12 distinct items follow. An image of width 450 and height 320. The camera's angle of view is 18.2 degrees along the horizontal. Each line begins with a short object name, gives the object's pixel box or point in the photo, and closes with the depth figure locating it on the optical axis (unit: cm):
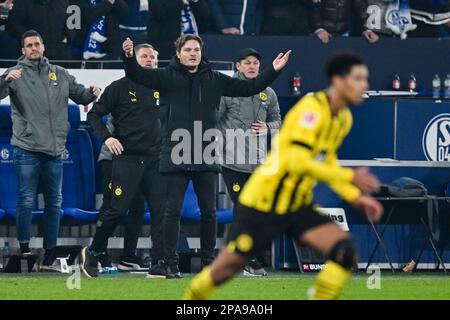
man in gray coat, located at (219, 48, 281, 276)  1469
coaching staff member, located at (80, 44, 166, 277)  1440
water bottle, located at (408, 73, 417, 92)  1922
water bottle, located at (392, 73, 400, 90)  1927
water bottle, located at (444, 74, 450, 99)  1914
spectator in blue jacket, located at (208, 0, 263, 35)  1836
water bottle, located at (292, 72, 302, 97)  1858
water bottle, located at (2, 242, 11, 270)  1602
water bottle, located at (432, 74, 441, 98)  1912
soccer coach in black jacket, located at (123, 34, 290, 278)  1360
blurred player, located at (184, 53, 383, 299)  927
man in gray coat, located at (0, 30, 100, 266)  1455
